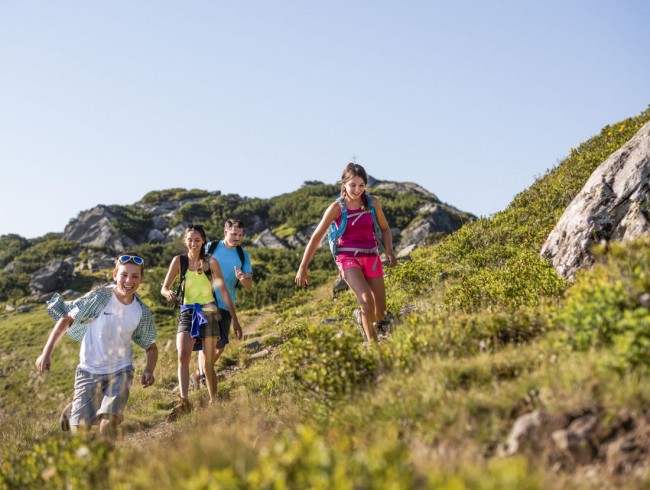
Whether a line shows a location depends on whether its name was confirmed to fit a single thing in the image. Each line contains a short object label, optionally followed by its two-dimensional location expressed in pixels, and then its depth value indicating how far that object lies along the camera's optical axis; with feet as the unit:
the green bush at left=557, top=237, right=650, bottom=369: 10.04
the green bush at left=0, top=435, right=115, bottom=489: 10.41
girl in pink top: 19.39
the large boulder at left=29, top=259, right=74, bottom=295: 100.53
